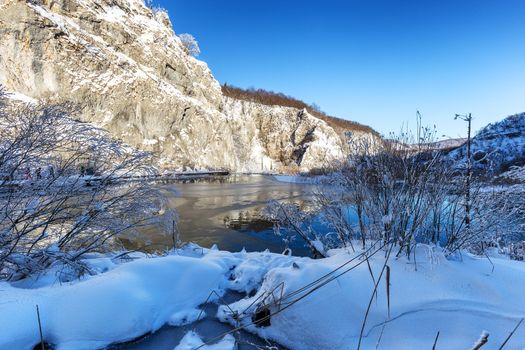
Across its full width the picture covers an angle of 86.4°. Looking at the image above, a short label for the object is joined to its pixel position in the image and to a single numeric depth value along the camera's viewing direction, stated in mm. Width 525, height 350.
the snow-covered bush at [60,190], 3639
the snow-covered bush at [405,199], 3203
